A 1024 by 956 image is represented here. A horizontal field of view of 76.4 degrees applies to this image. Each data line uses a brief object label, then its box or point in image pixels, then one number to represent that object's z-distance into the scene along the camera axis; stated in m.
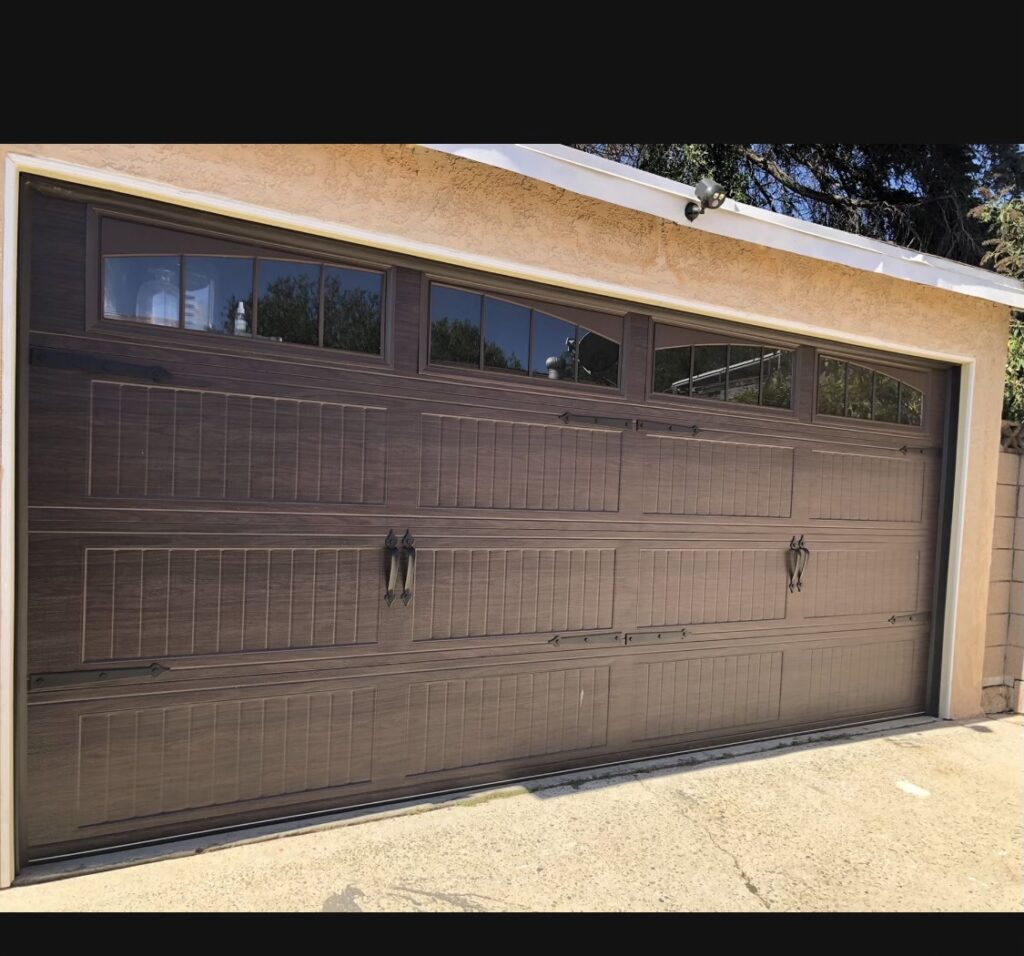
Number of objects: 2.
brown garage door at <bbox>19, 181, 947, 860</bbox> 2.45
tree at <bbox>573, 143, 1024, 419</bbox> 7.11
